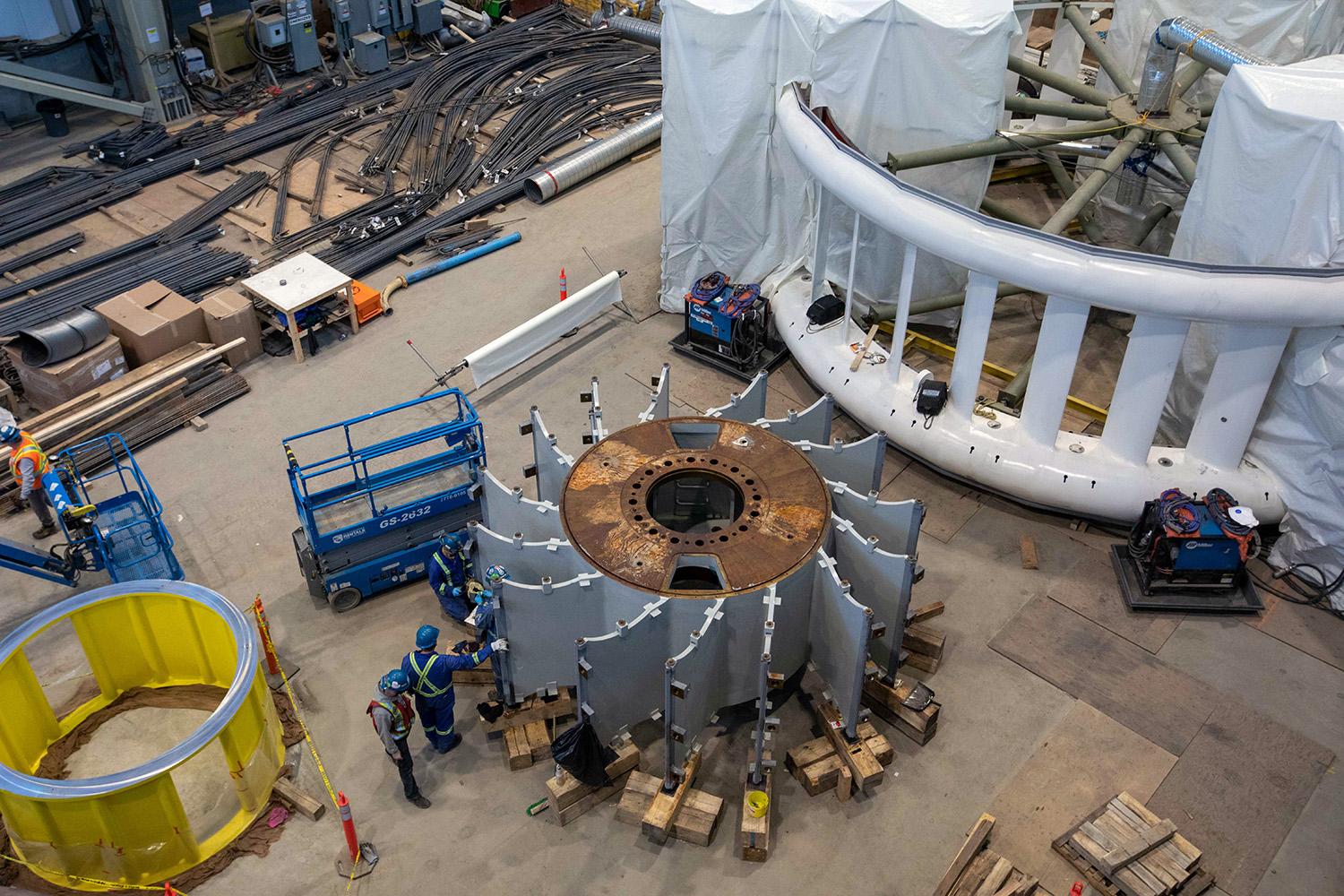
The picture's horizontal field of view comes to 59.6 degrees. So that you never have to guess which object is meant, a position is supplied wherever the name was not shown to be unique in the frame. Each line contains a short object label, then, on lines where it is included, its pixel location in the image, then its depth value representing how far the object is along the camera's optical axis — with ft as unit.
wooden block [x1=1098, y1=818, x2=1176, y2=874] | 29.19
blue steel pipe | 50.98
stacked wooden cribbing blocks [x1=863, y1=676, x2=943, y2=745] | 32.58
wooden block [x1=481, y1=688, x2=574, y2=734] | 32.83
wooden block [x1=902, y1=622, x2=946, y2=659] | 34.55
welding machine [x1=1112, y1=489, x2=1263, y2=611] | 35.50
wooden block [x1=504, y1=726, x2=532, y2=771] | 31.94
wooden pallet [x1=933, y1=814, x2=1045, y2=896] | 28.78
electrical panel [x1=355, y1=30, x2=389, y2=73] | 69.10
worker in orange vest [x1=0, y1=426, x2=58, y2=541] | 35.65
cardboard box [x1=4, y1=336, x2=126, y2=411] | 42.83
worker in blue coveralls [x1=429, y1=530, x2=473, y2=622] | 34.47
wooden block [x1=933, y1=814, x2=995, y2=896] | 28.89
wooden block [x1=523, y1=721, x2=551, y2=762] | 32.24
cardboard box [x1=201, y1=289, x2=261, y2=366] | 45.55
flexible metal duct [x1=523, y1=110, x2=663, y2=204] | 58.08
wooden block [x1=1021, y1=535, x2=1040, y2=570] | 38.24
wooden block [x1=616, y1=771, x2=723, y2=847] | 30.22
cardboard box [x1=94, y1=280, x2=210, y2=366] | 44.55
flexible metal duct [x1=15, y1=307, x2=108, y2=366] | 42.57
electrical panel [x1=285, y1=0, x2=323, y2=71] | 66.90
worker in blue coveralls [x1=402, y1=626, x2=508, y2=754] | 30.32
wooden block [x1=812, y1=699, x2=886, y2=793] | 30.99
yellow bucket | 29.89
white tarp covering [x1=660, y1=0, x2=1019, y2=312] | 40.81
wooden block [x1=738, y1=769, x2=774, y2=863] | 29.58
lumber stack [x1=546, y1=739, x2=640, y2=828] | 30.60
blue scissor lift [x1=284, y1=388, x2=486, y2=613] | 35.58
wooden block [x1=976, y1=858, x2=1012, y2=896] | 28.73
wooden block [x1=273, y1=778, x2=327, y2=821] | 30.91
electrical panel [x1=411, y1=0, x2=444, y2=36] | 71.72
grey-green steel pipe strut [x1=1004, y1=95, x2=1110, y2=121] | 44.57
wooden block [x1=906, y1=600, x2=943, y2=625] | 35.76
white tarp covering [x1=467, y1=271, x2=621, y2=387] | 45.06
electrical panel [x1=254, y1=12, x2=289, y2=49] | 66.49
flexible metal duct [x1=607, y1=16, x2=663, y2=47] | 72.84
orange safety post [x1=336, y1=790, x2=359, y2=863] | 28.96
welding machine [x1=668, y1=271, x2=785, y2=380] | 45.21
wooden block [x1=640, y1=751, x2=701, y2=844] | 29.99
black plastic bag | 29.96
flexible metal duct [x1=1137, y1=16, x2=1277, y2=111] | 39.86
